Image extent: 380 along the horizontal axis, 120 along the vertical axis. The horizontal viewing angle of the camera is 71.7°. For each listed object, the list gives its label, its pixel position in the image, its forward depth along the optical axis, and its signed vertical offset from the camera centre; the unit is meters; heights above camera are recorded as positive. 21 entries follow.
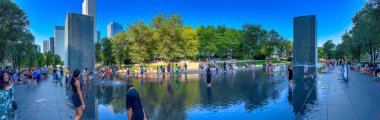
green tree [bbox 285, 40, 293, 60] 106.25 +5.67
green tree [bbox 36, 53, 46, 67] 89.77 +0.40
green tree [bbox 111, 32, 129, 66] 66.28 +4.13
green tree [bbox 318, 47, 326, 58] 150.25 +5.09
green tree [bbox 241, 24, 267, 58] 79.09 +7.49
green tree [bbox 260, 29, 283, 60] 82.25 +6.04
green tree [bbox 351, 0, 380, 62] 25.77 +4.76
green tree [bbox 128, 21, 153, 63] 53.34 +4.61
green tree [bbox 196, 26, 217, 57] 70.20 +5.97
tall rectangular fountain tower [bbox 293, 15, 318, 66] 52.38 +4.34
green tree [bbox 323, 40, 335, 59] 120.22 +6.44
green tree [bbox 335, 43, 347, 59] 94.32 +2.78
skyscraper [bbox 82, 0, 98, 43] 165.69 +36.62
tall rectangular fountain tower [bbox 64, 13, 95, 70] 34.09 +2.74
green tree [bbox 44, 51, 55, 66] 106.07 +1.31
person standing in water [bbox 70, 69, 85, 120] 6.49 -0.83
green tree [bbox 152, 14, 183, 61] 50.19 +5.22
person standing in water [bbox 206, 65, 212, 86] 16.48 -0.96
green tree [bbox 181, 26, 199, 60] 53.16 +3.80
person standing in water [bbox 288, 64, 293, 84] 15.45 -0.60
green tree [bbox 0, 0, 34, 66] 29.09 +4.40
